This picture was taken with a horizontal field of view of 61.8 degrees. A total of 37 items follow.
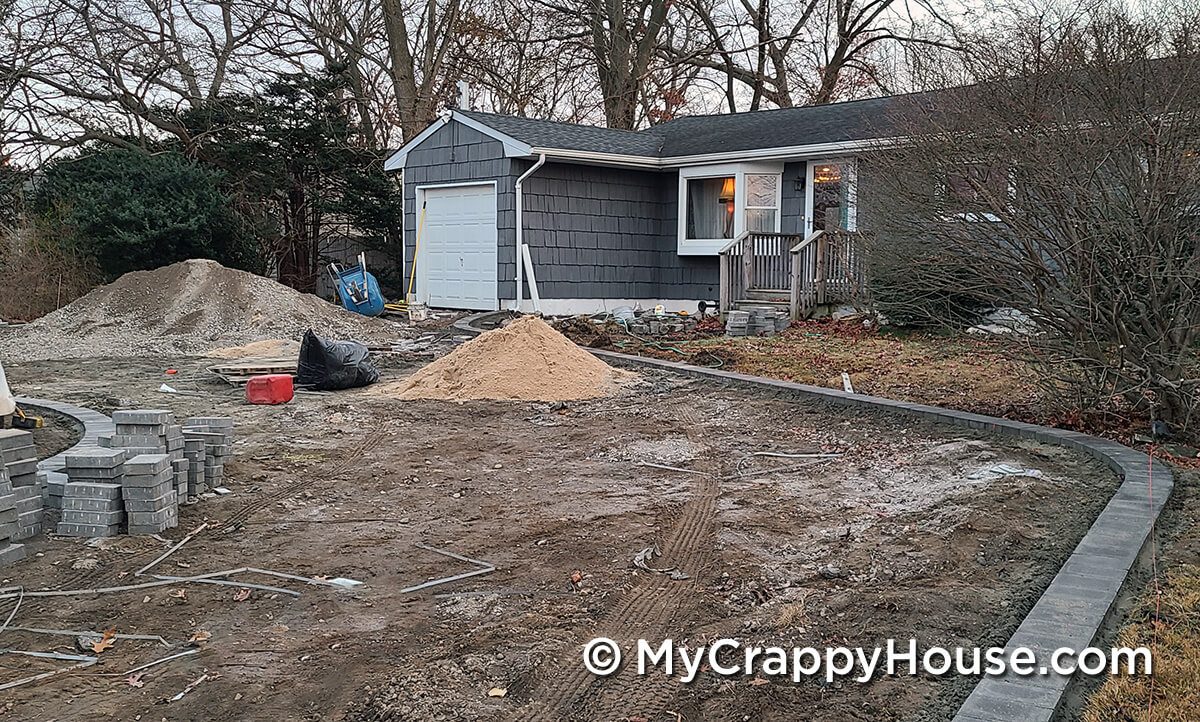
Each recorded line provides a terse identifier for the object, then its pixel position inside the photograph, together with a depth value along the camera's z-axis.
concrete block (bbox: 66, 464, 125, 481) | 4.90
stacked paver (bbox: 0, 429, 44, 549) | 4.56
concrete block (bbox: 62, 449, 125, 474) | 4.86
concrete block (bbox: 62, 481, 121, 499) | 4.81
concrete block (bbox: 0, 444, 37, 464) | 4.74
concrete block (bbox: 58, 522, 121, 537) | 4.80
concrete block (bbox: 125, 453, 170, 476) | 4.90
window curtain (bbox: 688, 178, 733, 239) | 17.75
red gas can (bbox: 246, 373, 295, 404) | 9.30
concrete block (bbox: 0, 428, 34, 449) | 4.74
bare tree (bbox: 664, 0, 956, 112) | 25.89
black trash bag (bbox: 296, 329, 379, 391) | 10.32
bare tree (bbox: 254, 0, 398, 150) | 23.80
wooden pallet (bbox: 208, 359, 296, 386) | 10.67
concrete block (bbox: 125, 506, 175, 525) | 4.89
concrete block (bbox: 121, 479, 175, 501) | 4.89
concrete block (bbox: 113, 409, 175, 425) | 5.31
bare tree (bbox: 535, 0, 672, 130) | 24.69
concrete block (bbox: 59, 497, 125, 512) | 4.82
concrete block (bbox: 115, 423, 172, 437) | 5.33
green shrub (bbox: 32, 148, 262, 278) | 17.16
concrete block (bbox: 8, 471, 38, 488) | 4.86
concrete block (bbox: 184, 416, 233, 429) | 6.02
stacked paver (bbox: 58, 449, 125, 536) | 4.81
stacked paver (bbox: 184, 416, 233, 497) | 5.65
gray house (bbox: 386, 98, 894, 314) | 16.38
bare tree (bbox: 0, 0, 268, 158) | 19.80
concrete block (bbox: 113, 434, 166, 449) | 5.30
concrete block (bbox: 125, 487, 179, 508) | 4.89
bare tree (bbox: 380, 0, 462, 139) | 24.41
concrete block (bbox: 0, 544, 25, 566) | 4.41
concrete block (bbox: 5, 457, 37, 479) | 4.79
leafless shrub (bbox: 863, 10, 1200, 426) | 5.84
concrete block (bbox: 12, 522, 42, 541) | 4.67
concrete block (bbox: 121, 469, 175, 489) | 4.90
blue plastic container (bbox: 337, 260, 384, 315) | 18.05
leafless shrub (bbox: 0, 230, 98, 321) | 17.62
